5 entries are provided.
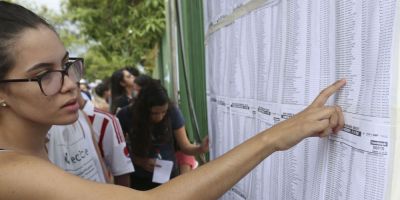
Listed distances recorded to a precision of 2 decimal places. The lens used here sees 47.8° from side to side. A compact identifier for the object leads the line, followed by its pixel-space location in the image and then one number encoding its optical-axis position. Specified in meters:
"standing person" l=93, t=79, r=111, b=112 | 6.98
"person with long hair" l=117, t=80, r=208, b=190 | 2.78
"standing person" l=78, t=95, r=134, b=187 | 2.01
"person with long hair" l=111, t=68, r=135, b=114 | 4.38
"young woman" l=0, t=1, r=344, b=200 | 0.85
